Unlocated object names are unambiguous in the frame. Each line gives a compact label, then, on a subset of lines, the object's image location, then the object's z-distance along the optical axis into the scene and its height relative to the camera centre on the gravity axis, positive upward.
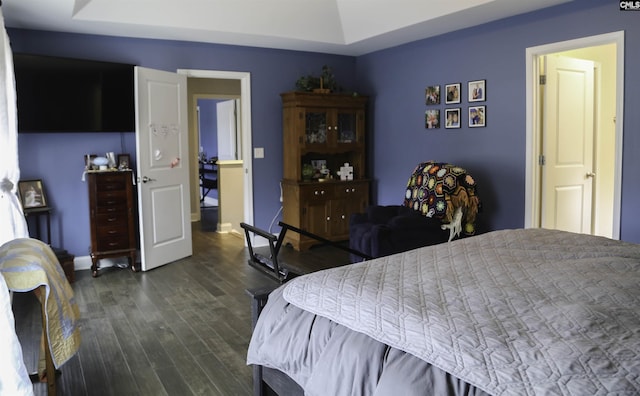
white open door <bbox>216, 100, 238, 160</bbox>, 9.60 +0.54
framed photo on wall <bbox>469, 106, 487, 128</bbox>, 5.21 +0.38
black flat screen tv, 4.76 +0.62
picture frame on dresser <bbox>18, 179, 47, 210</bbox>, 4.90 -0.31
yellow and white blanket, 2.33 -0.56
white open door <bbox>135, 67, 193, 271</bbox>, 5.12 -0.07
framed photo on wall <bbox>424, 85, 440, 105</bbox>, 5.69 +0.66
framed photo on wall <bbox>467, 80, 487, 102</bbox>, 5.19 +0.64
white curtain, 3.01 -0.02
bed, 1.38 -0.52
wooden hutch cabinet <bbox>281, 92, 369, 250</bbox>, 6.07 -0.02
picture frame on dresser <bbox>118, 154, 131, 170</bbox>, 5.29 -0.01
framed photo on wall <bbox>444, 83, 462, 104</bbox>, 5.46 +0.65
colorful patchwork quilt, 4.78 -0.36
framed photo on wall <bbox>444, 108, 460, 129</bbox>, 5.49 +0.38
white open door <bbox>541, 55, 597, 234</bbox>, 4.84 +0.08
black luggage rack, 3.04 -0.65
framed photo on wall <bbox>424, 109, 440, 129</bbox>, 5.72 +0.40
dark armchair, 4.56 -0.56
